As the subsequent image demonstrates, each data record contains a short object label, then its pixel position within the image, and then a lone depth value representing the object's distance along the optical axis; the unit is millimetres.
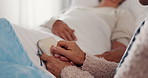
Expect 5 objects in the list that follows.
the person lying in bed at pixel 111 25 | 1214
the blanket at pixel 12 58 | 644
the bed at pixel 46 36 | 904
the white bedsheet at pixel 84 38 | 912
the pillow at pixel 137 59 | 429
